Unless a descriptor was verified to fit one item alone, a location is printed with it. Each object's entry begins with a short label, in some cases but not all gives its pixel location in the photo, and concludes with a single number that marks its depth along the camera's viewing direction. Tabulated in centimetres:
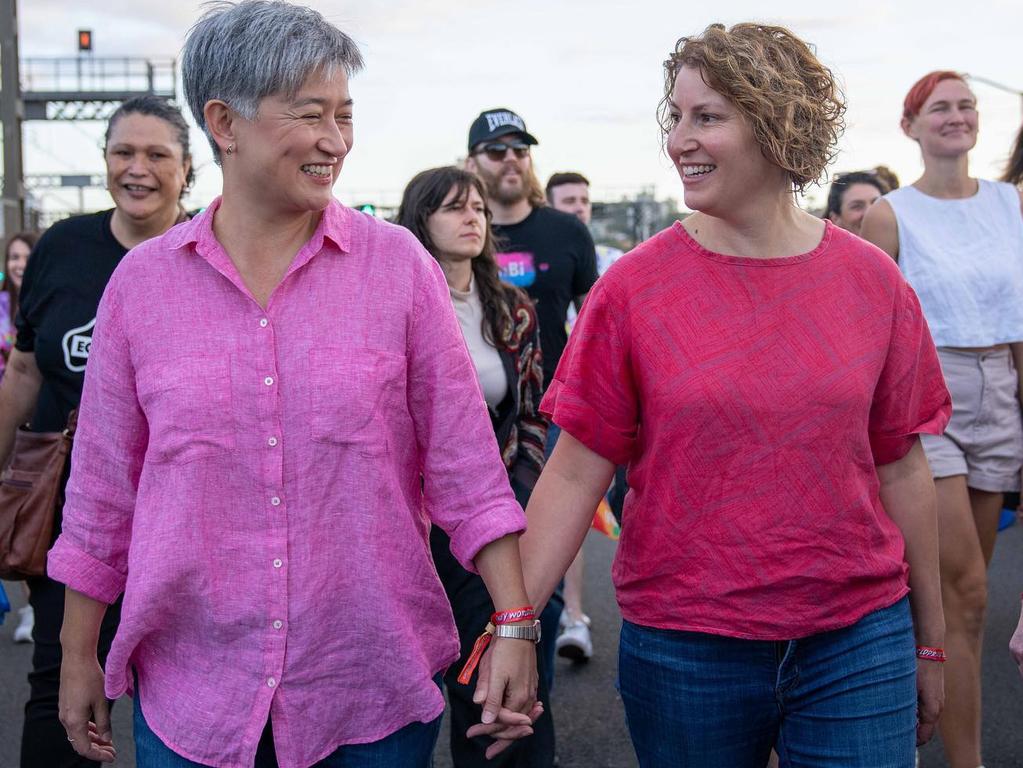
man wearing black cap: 552
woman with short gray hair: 216
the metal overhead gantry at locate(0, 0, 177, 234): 1961
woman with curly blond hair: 236
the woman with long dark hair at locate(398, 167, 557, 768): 372
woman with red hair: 394
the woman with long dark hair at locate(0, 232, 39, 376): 827
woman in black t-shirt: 330
